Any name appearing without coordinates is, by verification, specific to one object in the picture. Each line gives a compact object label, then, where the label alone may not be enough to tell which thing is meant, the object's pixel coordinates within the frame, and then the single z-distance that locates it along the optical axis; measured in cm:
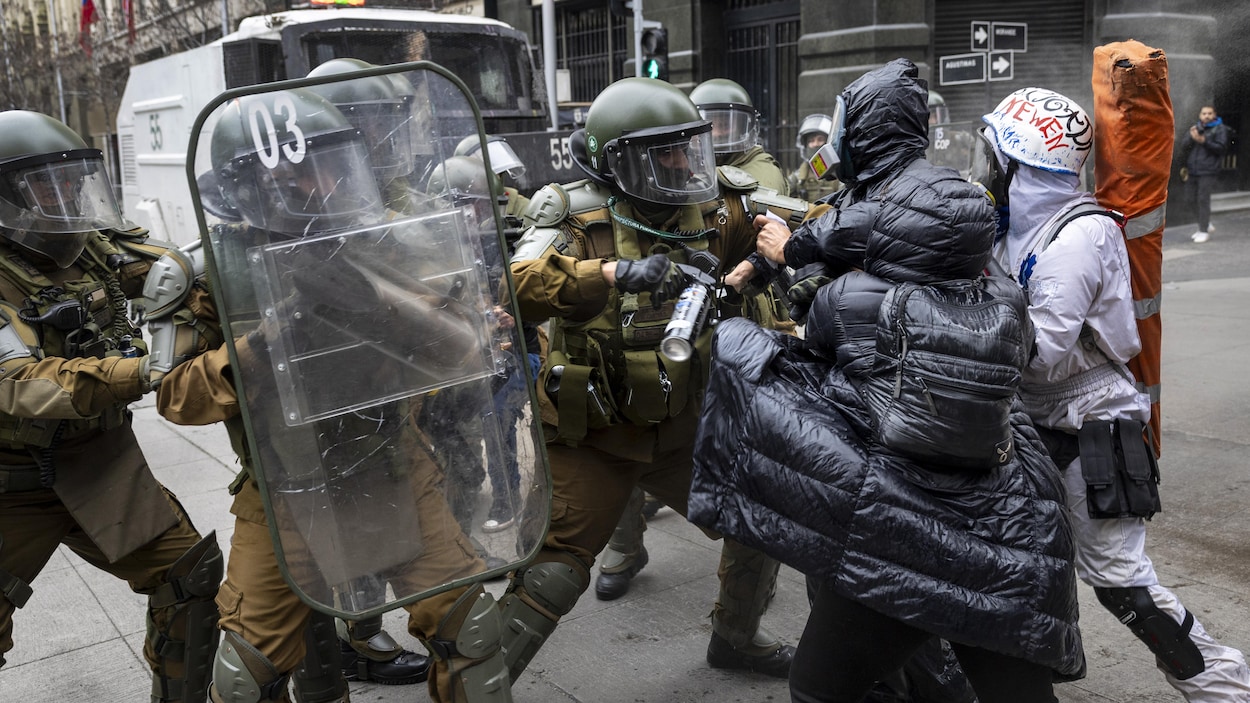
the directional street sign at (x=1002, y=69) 980
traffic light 1016
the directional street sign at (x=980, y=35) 973
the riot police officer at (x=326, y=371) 220
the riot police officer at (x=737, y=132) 551
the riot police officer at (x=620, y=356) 307
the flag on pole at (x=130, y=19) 2244
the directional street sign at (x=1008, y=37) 970
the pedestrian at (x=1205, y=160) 1245
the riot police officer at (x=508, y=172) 500
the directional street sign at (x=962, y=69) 941
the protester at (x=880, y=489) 211
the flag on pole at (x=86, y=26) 2374
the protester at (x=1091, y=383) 272
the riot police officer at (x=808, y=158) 753
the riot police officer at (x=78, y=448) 288
